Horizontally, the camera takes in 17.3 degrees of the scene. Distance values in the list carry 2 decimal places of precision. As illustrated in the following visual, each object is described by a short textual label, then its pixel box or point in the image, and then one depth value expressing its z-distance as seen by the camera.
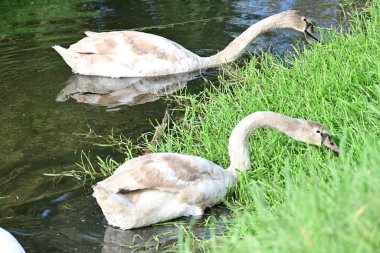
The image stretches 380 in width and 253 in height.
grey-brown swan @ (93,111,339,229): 9.96
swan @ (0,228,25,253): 8.37
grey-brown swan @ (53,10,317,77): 16.46
